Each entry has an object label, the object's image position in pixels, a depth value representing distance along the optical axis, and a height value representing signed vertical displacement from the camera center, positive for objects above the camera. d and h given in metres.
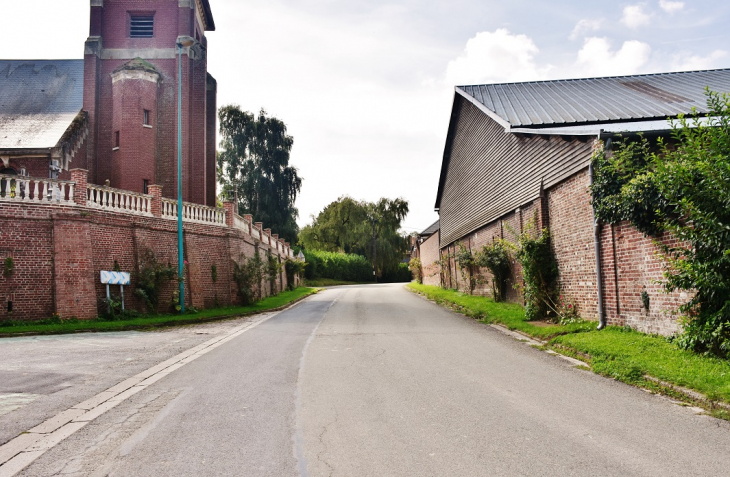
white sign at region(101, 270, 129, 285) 16.78 +0.18
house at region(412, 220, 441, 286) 36.34 +1.45
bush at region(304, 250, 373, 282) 59.88 +1.15
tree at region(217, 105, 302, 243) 48.12 +10.60
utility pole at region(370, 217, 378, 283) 64.50 +2.37
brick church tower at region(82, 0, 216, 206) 26.72 +9.89
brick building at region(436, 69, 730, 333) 10.13 +2.94
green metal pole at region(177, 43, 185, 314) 19.23 +1.27
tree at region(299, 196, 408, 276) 63.41 +5.79
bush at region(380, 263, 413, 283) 71.69 -0.12
